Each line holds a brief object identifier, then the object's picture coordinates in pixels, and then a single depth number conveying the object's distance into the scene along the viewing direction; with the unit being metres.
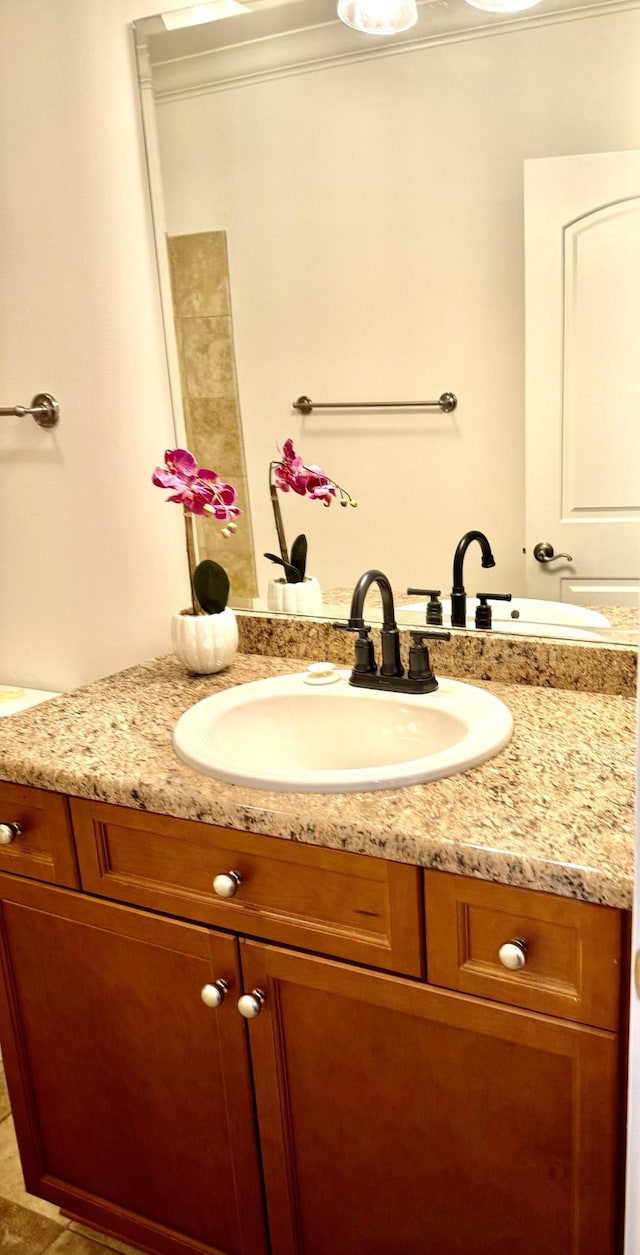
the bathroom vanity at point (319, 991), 0.99
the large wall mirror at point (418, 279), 1.33
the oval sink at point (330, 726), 1.28
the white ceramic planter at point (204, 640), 1.58
